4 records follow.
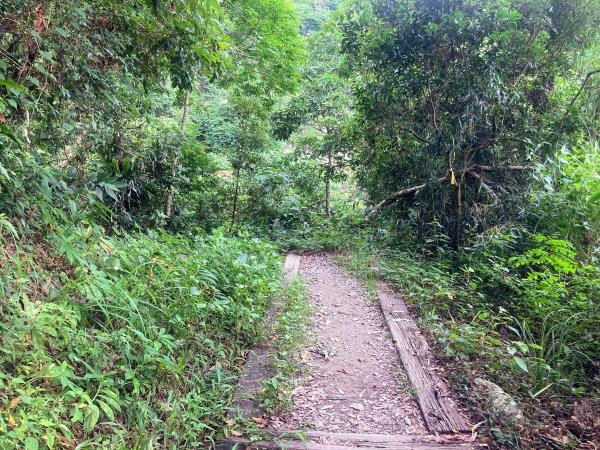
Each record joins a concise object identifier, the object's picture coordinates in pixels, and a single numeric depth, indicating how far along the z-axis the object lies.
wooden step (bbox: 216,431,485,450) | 2.23
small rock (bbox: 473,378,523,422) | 2.46
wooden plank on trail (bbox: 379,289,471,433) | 2.48
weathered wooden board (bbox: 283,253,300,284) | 5.11
